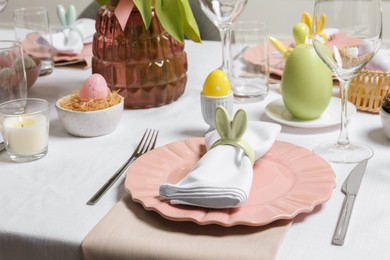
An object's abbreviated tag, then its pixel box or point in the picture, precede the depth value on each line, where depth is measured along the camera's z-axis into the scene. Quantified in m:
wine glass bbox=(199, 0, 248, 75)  1.45
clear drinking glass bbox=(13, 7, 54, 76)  1.63
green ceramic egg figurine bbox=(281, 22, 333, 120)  1.32
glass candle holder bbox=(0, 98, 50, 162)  1.22
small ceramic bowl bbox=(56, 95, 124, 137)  1.30
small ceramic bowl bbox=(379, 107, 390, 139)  1.25
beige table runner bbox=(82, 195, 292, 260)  1.00
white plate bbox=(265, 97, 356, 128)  1.32
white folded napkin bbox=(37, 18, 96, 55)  1.70
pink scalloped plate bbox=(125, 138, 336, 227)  1.04
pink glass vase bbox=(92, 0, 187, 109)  1.40
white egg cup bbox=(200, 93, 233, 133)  1.31
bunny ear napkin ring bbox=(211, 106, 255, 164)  1.14
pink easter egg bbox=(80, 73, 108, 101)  1.31
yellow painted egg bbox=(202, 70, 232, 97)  1.30
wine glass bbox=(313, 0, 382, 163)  1.15
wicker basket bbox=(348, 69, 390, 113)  1.35
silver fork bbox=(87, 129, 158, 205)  1.13
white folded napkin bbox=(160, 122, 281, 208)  1.06
